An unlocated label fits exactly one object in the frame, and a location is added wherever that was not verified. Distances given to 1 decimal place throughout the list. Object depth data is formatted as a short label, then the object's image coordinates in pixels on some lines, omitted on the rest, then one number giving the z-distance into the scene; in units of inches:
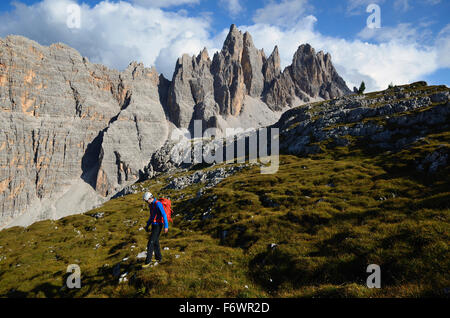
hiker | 521.7
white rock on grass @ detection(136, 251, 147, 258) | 595.8
